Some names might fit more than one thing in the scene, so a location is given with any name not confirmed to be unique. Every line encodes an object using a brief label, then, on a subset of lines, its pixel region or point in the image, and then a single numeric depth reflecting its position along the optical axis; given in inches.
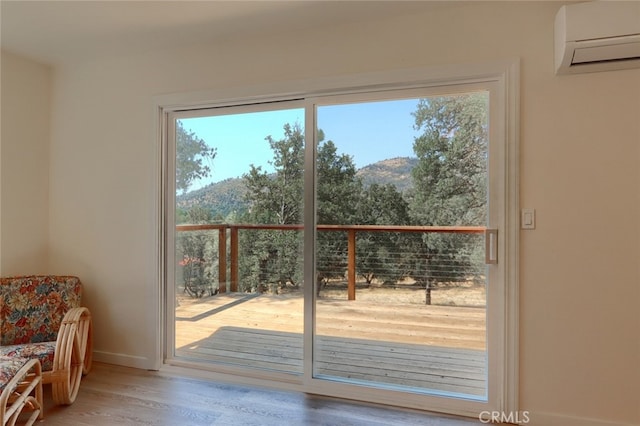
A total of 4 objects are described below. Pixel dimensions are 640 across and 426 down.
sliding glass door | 91.7
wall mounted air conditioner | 70.1
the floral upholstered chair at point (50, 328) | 90.9
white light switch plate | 84.2
